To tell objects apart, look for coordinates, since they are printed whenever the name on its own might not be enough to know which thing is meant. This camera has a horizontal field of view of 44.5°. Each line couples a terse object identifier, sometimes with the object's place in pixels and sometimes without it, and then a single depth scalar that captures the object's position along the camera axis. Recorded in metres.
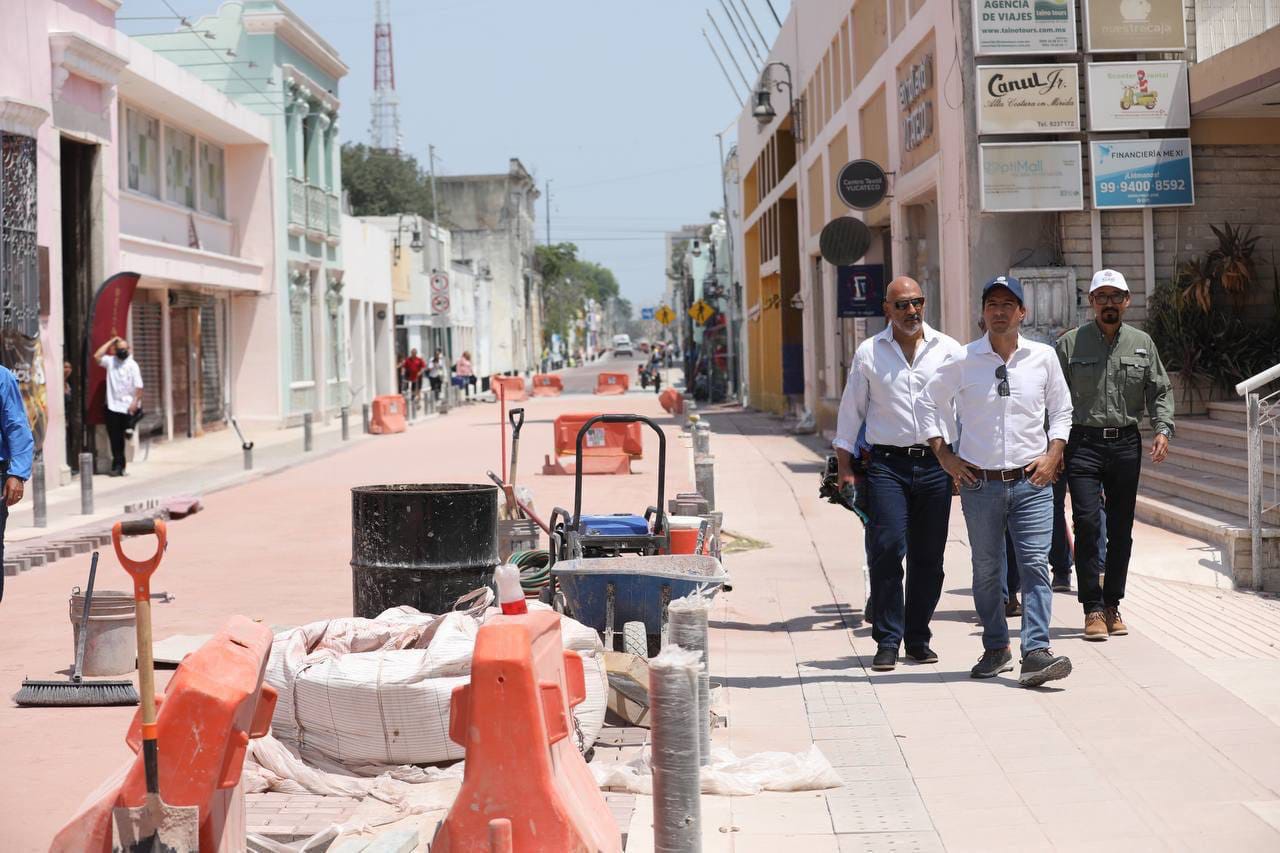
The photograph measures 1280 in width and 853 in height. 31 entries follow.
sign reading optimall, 16.45
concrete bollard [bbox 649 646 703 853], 4.58
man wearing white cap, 8.50
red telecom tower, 97.81
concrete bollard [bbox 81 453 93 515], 16.69
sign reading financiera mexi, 16.44
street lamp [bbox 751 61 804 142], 32.81
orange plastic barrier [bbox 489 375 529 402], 44.59
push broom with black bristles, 7.78
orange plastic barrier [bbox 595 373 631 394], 52.19
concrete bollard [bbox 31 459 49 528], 15.78
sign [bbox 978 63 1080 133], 16.56
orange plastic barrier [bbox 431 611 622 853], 4.76
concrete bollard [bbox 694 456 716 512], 13.20
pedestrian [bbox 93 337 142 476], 21.52
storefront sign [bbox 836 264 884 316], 21.72
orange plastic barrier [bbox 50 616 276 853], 4.52
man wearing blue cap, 7.55
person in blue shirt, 8.34
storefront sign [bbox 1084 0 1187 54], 16.44
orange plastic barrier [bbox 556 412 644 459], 21.94
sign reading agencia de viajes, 16.48
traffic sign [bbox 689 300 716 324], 48.97
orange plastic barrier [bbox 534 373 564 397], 54.12
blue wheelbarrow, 7.43
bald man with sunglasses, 7.96
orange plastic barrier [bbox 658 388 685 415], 37.41
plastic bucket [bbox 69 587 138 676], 8.39
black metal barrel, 7.97
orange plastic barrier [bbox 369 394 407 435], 33.16
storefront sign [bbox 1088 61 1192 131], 16.44
